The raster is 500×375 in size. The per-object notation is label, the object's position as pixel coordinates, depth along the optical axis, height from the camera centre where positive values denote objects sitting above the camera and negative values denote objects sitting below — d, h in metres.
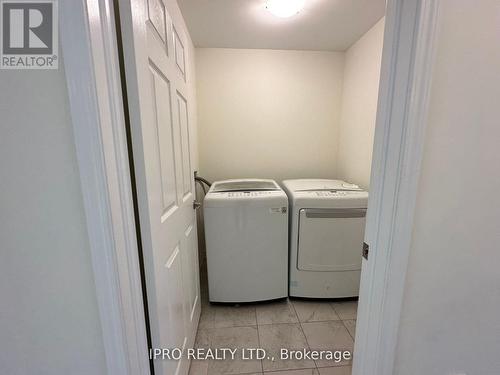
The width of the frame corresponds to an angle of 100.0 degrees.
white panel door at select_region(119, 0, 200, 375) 0.64 -0.06
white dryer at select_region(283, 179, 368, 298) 1.64 -0.74
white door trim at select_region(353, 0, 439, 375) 0.57 -0.07
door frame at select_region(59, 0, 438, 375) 0.48 -0.06
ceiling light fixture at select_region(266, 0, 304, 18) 1.35 +0.90
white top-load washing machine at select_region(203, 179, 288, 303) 1.61 -0.76
